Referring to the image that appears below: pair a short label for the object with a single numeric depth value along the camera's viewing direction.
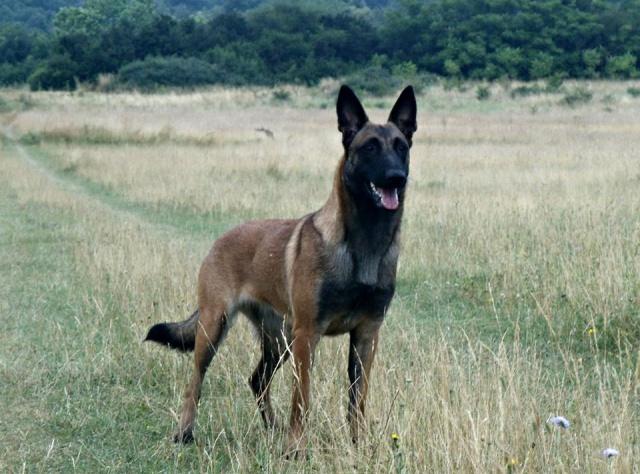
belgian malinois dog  4.12
